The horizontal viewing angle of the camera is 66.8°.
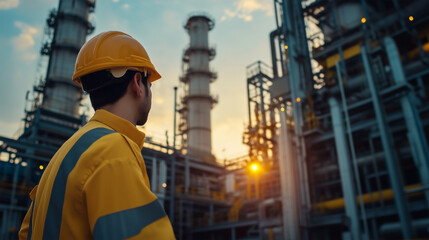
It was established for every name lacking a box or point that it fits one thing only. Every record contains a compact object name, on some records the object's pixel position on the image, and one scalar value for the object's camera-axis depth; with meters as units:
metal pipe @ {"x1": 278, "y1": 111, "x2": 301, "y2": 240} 15.99
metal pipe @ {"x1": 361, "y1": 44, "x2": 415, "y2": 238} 13.29
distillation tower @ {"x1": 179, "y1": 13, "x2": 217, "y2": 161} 33.81
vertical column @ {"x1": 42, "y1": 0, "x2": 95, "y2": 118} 26.75
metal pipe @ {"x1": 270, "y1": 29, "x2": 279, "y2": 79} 22.66
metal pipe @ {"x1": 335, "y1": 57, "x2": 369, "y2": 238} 14.00
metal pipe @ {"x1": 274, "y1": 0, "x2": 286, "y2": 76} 21.00
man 0.87
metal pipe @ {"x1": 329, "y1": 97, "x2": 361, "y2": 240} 14.45
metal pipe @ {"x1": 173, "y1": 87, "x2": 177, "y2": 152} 25.12
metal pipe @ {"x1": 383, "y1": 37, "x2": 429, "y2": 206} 13.96
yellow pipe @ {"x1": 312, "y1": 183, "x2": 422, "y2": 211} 15.25
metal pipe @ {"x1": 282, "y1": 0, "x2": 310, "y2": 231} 16.66
